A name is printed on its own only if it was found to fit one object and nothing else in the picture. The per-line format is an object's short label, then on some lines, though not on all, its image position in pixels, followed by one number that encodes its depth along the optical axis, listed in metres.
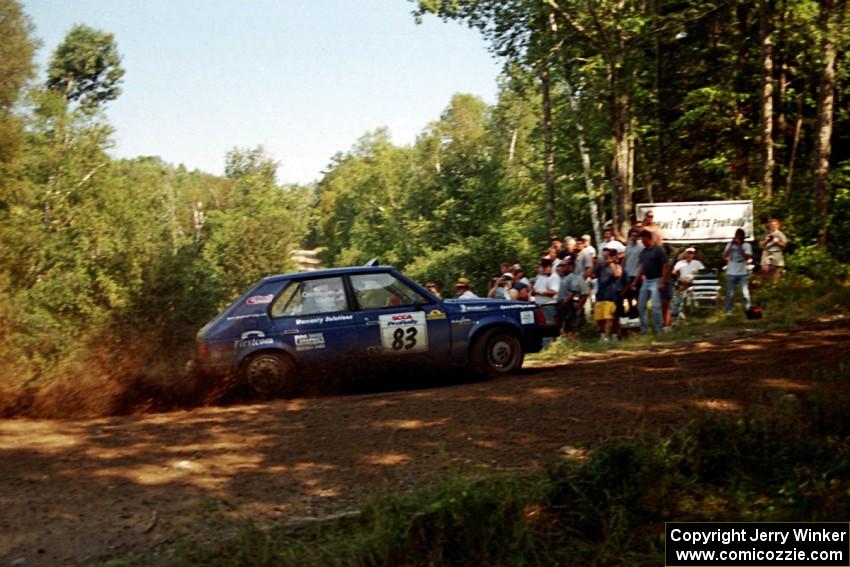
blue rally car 11.78
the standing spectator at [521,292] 17.92
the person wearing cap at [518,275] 18.61
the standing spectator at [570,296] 17.59
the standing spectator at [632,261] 16.42
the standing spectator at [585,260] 18.53
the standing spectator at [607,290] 16.50
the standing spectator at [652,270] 15.66
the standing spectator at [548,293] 17.78
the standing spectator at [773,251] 18.28
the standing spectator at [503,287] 18.44
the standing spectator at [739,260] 16.78
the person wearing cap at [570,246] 19.03
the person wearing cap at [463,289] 17.17
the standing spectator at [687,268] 18.68
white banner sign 20.64
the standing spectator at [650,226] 15.83
